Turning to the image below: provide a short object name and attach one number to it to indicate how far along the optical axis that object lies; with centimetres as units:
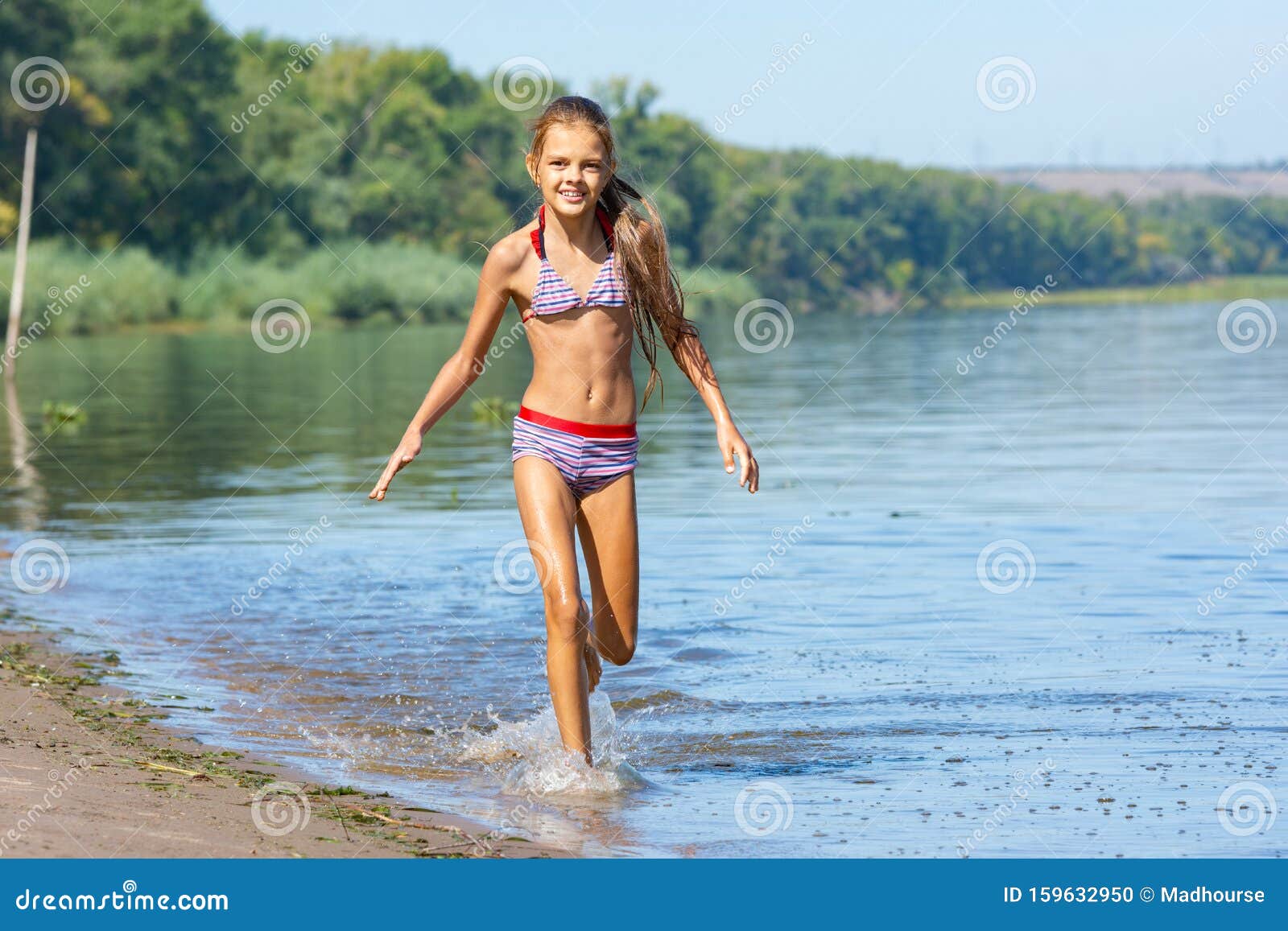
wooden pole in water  6837
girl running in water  1155
